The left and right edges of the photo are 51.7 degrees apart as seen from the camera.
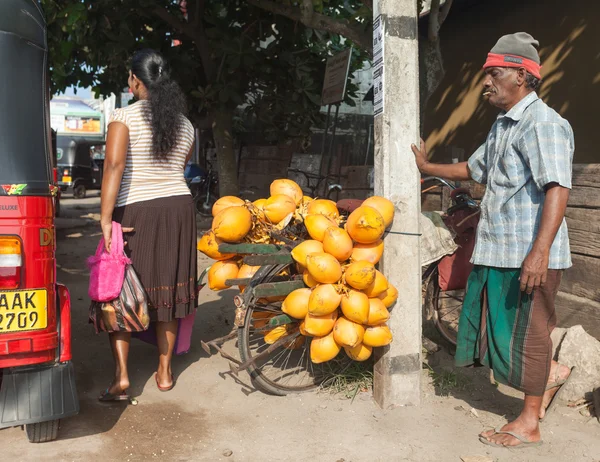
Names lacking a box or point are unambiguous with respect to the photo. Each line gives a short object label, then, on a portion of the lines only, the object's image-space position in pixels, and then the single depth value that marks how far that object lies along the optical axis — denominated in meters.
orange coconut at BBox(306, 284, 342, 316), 3.18
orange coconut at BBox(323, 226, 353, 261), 3.24
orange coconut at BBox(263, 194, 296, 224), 3.59
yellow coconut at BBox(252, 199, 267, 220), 3.63
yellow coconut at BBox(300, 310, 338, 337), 3.27
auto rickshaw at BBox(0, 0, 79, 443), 2.71
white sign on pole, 3.34
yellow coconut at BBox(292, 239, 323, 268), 3.31
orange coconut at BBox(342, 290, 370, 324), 3.17
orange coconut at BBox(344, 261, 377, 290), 3.14
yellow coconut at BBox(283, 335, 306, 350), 3.75
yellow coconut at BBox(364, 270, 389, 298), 3.24
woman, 3.47
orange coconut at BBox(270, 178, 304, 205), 3.75
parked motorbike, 13.20
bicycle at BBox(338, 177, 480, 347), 4.06
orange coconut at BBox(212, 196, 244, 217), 3.69
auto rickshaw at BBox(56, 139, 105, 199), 21.47
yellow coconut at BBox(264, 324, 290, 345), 3.63
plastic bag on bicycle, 4.06
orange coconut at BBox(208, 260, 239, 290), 3.67
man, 2.81
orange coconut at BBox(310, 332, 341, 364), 3.29
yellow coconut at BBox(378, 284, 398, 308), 3.33
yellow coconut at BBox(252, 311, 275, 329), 3.72
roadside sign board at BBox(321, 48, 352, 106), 8.20
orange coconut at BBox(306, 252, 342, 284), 3.19
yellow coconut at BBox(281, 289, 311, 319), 3.33
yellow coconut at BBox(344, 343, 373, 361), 3.35
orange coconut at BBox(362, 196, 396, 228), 3.29
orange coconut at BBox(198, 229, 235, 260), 3.64
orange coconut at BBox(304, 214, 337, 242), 3.35
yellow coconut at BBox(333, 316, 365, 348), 3.19
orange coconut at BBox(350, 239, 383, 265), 3.33
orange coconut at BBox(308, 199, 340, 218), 3.51
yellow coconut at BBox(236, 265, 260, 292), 3.68
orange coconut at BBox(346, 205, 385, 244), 3.18
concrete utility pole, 3.34
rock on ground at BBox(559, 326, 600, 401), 3.59
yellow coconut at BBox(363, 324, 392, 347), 3.31
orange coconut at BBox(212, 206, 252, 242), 3.45
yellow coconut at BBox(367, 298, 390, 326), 3.25
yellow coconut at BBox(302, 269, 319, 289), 3.36
